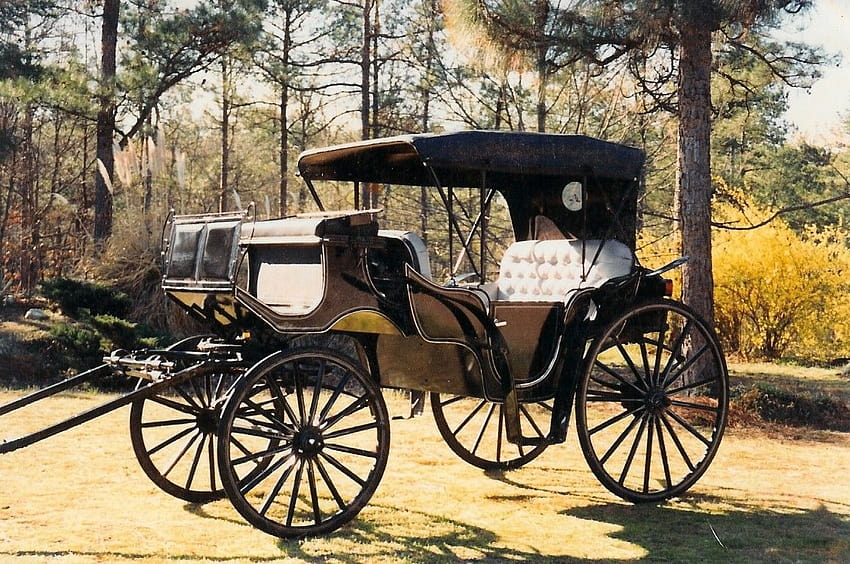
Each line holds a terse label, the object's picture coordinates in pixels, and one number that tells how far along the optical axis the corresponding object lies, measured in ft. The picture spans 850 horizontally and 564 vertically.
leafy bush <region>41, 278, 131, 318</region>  32.45
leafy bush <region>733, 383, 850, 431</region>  27.53
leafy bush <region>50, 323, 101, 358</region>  32.32
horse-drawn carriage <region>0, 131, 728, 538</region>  14.47
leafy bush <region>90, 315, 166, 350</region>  31.45
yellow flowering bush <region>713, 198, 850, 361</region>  42.47
